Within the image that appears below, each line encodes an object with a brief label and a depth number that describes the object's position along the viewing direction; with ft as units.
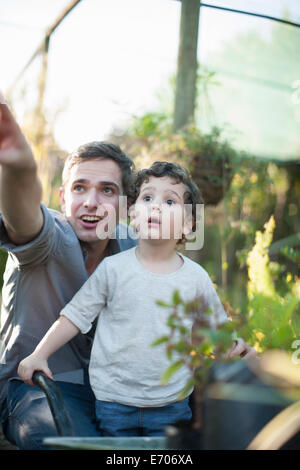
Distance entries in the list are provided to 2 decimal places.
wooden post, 13.43
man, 4.52
